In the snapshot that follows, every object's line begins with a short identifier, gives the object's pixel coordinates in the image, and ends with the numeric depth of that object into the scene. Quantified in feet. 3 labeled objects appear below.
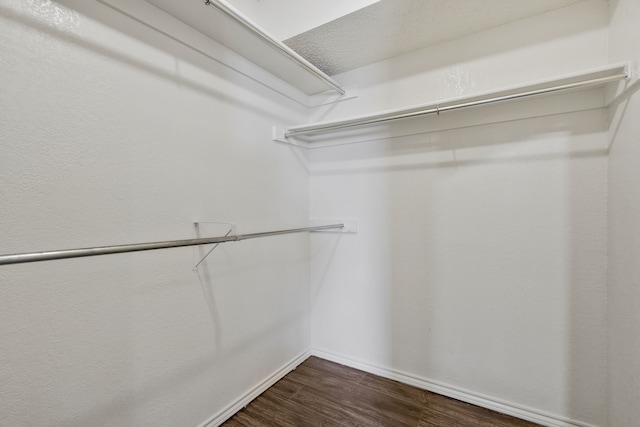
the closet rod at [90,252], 2.24
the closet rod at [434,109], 4.30
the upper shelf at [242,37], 4.35
